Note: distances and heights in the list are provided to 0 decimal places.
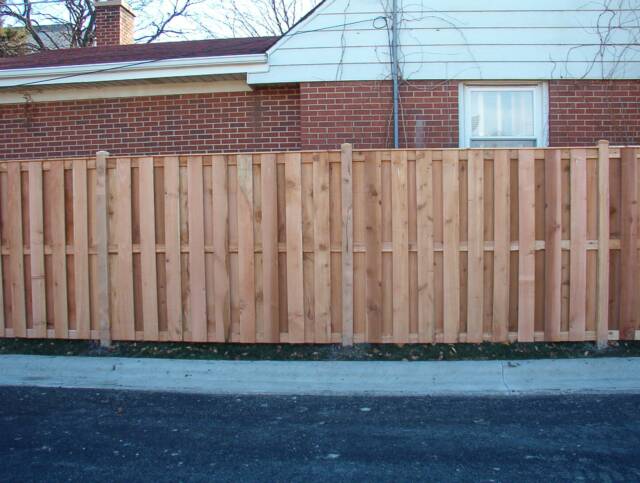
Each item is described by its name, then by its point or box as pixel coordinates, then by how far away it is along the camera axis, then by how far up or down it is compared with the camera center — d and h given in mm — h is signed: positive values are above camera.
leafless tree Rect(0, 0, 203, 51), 25047 +8206
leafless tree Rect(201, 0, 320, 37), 24484 +7976
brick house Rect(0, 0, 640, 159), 8562 +2028
